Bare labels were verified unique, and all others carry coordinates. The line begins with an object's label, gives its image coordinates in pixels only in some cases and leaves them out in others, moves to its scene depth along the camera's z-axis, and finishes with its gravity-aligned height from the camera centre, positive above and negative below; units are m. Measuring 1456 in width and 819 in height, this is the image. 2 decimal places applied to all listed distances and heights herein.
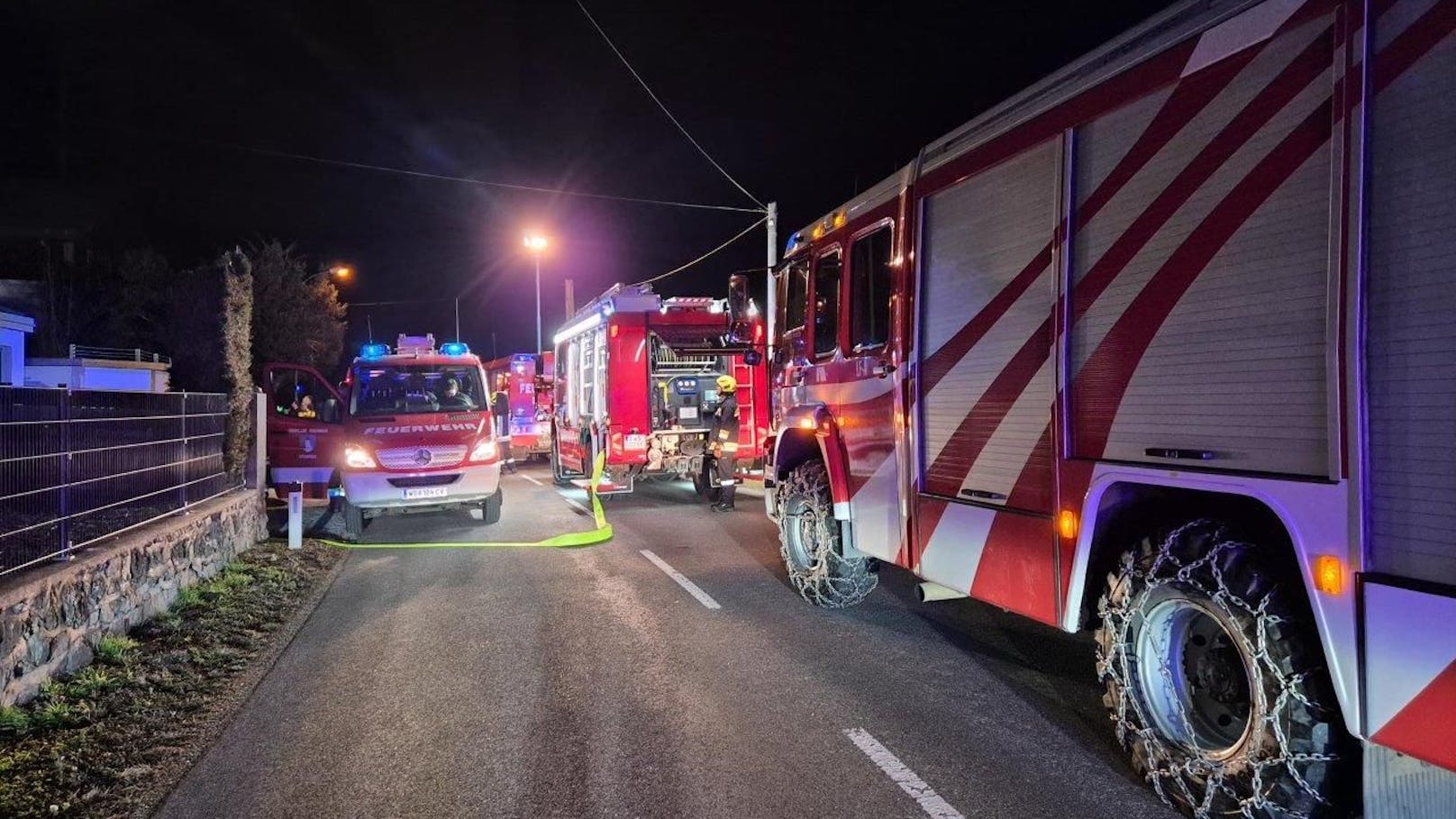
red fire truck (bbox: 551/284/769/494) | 13.85 +0.37
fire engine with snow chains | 2.73 +0.09
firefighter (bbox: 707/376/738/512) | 13.48 -0.51
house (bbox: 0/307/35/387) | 25.91 +1.85
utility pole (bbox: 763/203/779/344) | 20.69 +4.24
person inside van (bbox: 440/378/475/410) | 12.58 +0.15
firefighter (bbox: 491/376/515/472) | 12.65 -0.03
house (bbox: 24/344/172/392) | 27.53 +1.13
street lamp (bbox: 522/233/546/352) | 32.72 +6.17
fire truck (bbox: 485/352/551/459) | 26.38 +0.06
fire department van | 11.38 -0.34
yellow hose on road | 10.65 -1.59
